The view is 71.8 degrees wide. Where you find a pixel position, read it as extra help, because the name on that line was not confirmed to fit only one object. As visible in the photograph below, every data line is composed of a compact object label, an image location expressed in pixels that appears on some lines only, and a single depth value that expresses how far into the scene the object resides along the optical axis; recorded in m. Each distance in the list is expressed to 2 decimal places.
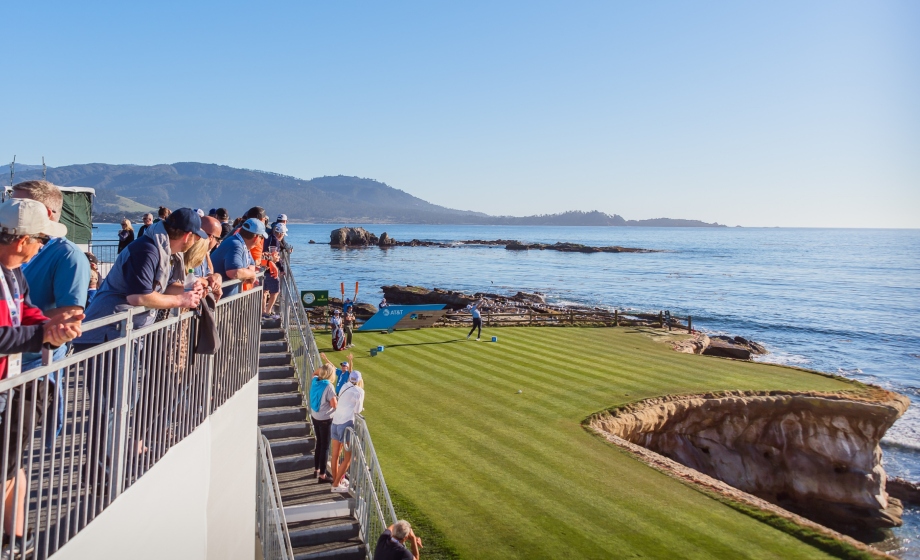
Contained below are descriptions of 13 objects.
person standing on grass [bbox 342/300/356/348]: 26.70
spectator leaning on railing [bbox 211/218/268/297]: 8.46
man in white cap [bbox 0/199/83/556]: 3.45
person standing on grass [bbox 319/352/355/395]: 13.05
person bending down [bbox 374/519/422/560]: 8.06
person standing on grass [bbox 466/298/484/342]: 30.58
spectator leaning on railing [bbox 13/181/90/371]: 4.36
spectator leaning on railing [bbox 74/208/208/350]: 5.26
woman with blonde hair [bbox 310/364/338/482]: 11.31
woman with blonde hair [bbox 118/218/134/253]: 14.01
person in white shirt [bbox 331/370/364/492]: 11.63
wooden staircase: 10.77
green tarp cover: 20.20
